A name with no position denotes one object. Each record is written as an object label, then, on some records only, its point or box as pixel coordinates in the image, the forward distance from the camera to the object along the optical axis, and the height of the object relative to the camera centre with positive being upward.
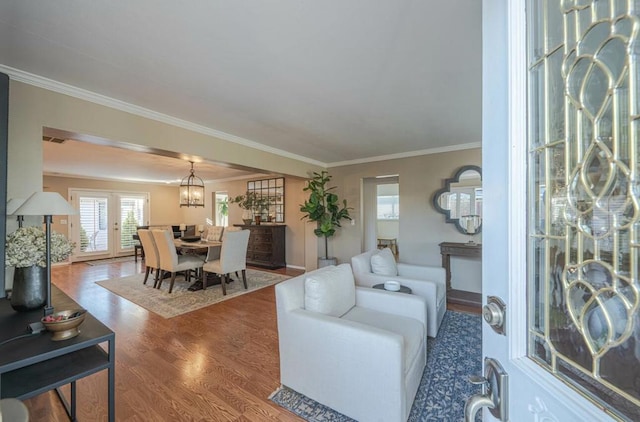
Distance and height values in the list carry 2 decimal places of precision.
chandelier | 4.84 +0.32
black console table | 1.27 -0.83
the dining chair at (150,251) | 4.57 -0.68
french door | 7.25 -0.25
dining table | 4.62 -0.69
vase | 1.73 -0.50
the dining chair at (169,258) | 4.25 -0.75
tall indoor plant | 5.24 +0.05
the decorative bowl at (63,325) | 1.37 -0.59
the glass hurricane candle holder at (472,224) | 4.06 -0.18
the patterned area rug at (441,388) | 1.75 -1.31
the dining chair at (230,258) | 4.23 -0.75
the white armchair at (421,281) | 2.71 -0.79
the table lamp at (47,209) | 1.69 +0.02
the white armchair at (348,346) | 1.54 -0.88
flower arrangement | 1.69 -0.24
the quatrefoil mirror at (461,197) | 4.13 +0.25
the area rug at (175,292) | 3.75 -1.32
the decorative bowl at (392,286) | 2.66 -0.74
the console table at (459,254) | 3.87 -0.69
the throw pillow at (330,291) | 2.01 -0.63
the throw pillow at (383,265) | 3.21 -0.64
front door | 0.41 +0.02
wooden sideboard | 6.25 -0.80
